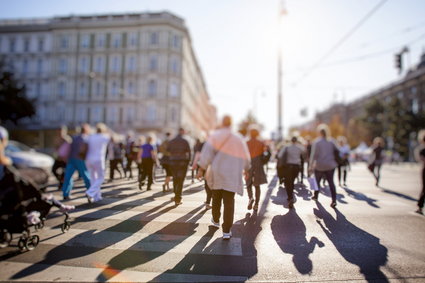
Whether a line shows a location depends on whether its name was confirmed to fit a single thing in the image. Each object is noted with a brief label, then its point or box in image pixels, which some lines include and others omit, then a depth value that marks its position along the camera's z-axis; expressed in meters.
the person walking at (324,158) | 7.80
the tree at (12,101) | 40.41
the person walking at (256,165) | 7.25
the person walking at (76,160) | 7.85
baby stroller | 3.98
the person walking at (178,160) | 7.61
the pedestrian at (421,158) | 7.50
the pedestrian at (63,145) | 7.61
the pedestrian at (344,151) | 13.28
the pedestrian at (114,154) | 12.71
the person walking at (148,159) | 10.14
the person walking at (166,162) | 9.32
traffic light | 14.20
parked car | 12.98
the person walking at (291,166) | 7.68
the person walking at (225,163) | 5.04
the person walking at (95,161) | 7.57
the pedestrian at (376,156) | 12.73
